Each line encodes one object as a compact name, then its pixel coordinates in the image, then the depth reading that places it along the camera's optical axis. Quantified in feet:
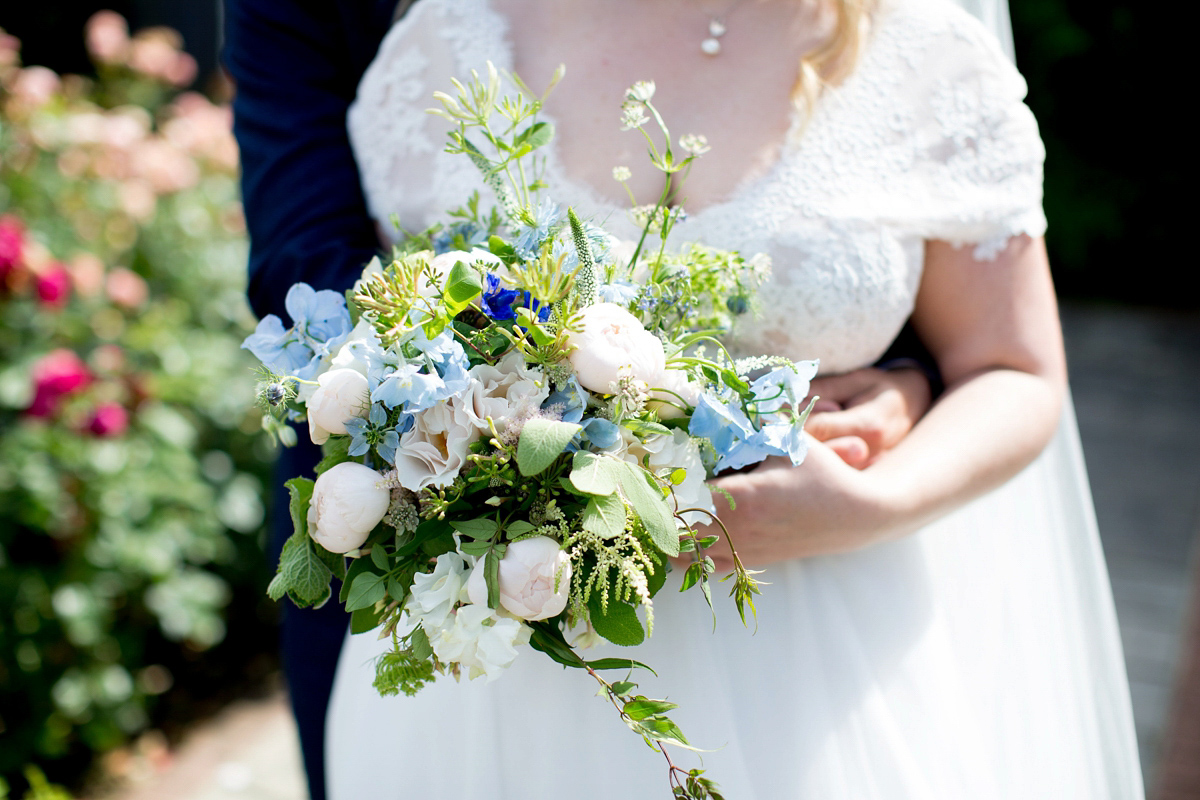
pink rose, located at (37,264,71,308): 8.27
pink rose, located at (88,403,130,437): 8.48
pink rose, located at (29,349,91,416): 8.17
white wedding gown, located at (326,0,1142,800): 4.58
